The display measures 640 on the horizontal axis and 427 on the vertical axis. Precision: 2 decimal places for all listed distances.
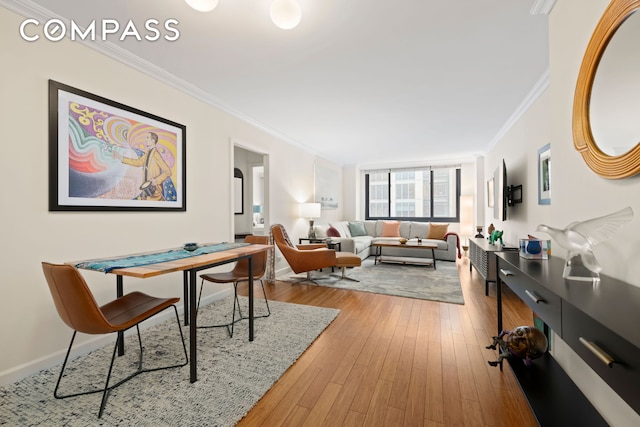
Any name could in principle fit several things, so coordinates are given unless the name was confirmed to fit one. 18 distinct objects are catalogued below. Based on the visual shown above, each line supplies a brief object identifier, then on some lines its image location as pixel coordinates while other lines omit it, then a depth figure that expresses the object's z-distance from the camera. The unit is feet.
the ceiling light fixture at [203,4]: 5.10
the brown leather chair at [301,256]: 12.72
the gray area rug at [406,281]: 11.82
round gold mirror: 3.40
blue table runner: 5.42
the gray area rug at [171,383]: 4.72
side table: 16.54
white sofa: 17.70
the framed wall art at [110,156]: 6.47
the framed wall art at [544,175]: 9.06
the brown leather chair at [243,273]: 8.30
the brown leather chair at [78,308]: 4.57
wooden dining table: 5.17
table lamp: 17.27
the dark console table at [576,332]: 2.26
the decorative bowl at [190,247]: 7.61
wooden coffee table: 16.94
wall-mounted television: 11.73
